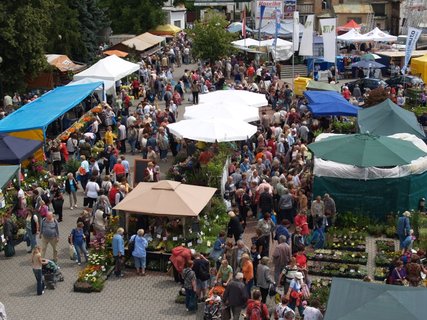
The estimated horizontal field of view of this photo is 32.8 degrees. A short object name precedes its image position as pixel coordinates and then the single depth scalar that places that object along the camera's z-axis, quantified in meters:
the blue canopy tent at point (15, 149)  20.61
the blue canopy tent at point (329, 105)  26.34
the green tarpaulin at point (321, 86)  30.83
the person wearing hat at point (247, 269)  14.39
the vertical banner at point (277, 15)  39.35
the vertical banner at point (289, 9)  52.46
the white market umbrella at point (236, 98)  26.04
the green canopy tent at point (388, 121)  23.20
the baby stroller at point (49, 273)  15.61
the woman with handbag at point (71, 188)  20.08
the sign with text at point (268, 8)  42.91
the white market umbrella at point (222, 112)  23.89
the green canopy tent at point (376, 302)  10.76
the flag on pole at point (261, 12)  41.16
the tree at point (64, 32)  40.38
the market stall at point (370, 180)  19.06
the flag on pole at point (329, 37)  33.88
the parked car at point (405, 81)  35.03
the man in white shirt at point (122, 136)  25.55
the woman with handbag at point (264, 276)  14.24
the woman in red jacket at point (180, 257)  15.16
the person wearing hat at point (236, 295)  13.33
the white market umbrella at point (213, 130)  21.44
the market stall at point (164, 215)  16.59
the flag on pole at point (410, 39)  31.75
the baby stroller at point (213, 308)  13.41
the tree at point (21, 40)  31.41
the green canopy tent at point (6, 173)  18.36
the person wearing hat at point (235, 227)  16.88
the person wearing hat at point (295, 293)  13.57
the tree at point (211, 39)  40.06
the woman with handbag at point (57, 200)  19.06
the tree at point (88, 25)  43.94
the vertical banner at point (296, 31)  37.62
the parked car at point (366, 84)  35.73
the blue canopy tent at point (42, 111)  23.17
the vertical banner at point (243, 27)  43.12
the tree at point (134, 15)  52.50
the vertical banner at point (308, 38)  35.91
